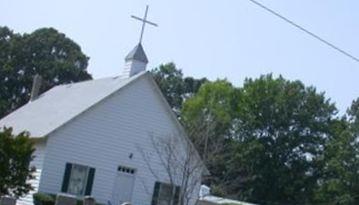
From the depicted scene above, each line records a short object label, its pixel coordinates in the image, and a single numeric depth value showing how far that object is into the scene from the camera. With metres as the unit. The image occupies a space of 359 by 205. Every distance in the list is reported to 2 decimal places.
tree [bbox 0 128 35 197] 22.90
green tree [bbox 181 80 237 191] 40.06
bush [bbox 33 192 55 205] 30.20
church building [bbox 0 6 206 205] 32.25
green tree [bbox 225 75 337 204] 61.62
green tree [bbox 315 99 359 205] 55.84
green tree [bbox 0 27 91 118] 65.31
